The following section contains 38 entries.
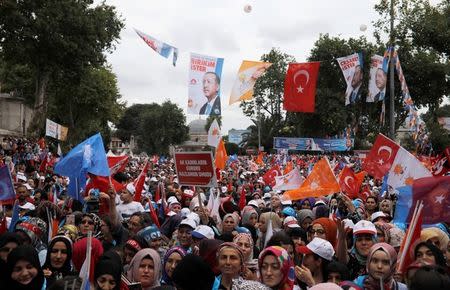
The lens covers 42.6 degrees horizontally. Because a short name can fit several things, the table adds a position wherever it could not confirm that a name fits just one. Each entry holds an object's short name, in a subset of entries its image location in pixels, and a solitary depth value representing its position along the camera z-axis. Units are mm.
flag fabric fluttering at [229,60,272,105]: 17797
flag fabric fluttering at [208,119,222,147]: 16223
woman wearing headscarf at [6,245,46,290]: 4241
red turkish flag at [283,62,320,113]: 15984
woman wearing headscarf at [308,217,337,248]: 6426
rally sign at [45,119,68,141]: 24750
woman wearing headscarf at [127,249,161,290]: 4770
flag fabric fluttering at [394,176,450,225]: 6148
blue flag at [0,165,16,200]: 7848
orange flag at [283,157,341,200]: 9484
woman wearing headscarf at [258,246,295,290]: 4348
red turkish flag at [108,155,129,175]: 10969
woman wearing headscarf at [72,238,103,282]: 5286
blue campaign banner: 49438
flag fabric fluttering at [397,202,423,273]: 4699
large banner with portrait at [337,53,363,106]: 18578
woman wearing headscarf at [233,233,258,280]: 5276
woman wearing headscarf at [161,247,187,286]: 5125
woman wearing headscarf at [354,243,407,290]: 4512
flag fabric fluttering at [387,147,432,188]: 8219
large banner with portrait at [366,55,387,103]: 19922
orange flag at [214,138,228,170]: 15055
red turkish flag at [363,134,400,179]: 9180
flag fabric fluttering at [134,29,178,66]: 18125
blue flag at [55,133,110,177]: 8531
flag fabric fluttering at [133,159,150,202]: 10195
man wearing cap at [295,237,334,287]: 5109
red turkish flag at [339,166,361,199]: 11828
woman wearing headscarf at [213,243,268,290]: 4531
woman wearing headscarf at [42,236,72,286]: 5090
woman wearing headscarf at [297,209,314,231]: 8195
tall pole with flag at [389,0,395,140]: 19672
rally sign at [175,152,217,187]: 7898
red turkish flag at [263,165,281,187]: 16166
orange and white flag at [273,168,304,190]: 11711
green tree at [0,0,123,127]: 27500
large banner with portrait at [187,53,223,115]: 17203
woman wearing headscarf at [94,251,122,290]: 4305
